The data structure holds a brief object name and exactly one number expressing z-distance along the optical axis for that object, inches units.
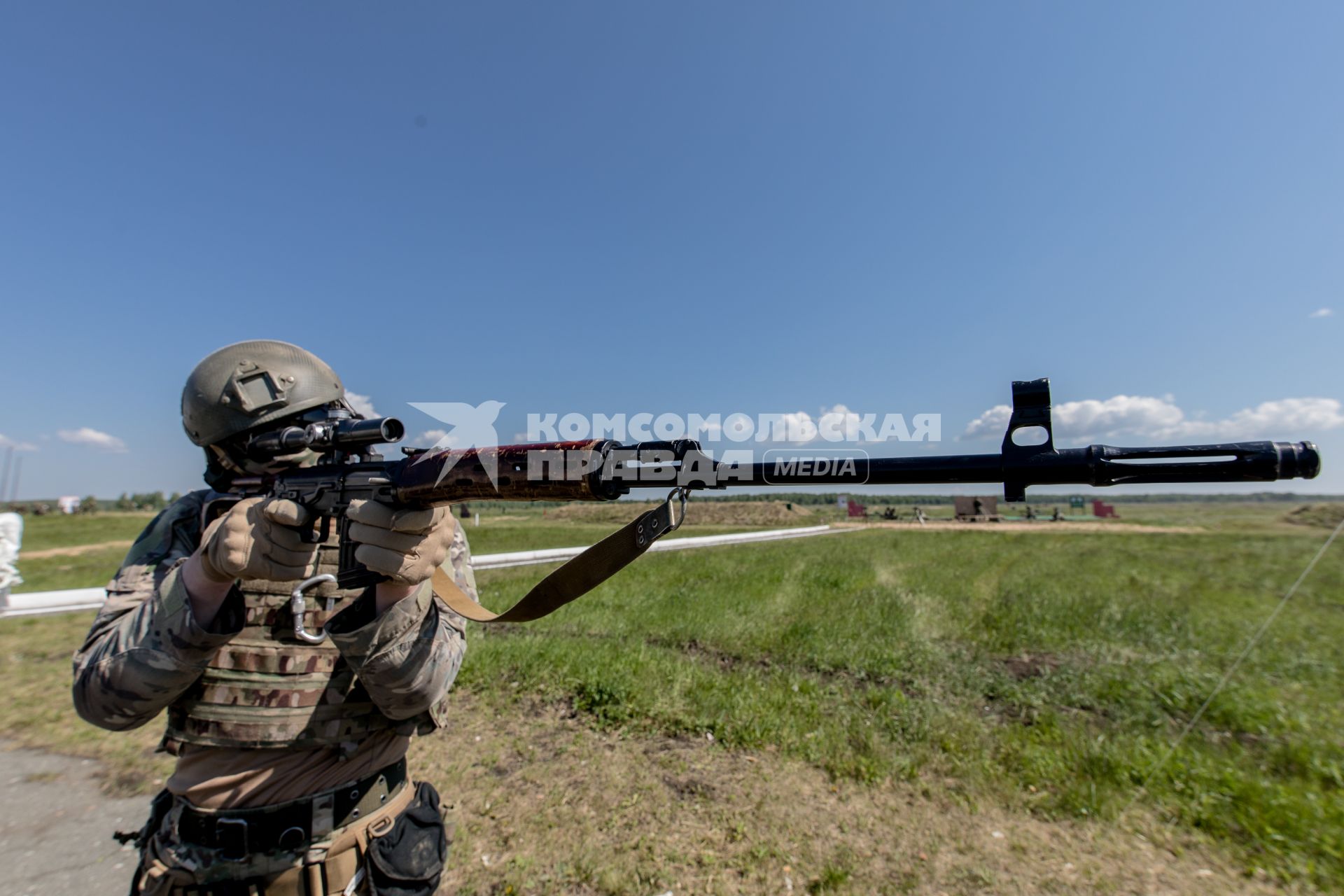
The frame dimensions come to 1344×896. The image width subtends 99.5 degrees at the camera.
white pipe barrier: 330.6
